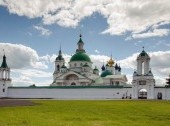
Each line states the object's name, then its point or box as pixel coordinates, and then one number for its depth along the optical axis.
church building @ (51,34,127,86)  103.88
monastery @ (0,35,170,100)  83.56
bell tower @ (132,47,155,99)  82.38
